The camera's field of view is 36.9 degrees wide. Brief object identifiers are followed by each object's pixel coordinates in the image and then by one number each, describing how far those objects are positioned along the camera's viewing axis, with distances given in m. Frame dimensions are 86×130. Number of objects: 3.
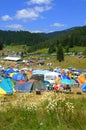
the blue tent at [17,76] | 19.89
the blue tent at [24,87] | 12.51
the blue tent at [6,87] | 11.24
